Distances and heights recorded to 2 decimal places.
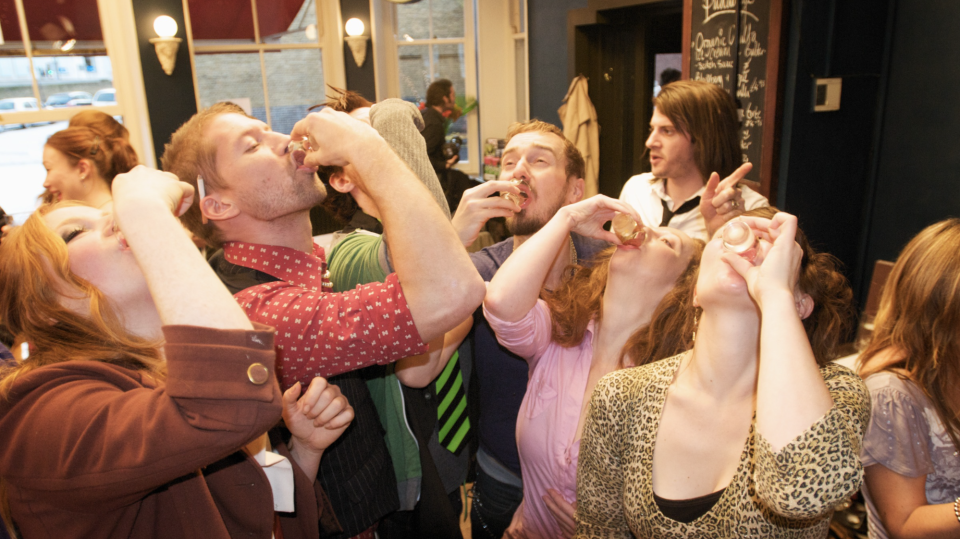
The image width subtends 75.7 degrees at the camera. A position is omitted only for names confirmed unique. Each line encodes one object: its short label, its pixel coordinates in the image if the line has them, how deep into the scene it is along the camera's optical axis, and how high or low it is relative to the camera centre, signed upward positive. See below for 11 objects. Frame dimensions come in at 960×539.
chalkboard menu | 3.11 +0.19
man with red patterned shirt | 1.03 -0.25
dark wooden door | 4.85 +0.18
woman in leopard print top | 0.93 -0.56
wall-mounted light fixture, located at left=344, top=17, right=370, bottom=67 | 6.04 +0.66
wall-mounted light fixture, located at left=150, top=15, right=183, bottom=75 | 4.93 +0.55
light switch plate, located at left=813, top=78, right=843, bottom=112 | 3.06 -0.01
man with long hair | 2.64 -0.20
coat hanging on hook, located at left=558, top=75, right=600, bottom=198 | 4.86 -0.16
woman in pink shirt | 1.46 -0.55
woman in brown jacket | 0.80 -0.37
